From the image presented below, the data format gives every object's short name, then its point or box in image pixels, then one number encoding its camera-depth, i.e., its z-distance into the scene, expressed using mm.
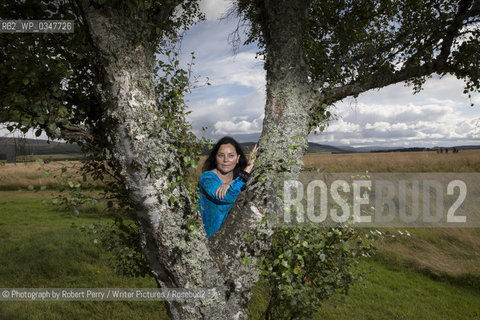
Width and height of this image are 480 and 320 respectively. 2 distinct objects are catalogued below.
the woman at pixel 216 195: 4406
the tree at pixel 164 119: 3268
